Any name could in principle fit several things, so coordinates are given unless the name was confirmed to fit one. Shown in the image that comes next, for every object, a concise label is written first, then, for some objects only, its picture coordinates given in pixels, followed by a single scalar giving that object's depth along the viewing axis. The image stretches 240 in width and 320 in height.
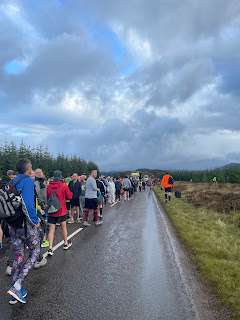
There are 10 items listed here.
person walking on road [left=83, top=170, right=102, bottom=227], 10.49
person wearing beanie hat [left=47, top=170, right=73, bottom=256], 6.75
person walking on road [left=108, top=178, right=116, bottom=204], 20.31
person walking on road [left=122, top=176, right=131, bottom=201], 22.11
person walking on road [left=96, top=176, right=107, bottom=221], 11.66
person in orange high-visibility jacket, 17.80
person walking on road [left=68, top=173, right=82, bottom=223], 11.11
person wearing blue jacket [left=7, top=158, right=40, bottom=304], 4.15
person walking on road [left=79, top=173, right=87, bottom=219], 12.22
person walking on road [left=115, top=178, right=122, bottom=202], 22.20
